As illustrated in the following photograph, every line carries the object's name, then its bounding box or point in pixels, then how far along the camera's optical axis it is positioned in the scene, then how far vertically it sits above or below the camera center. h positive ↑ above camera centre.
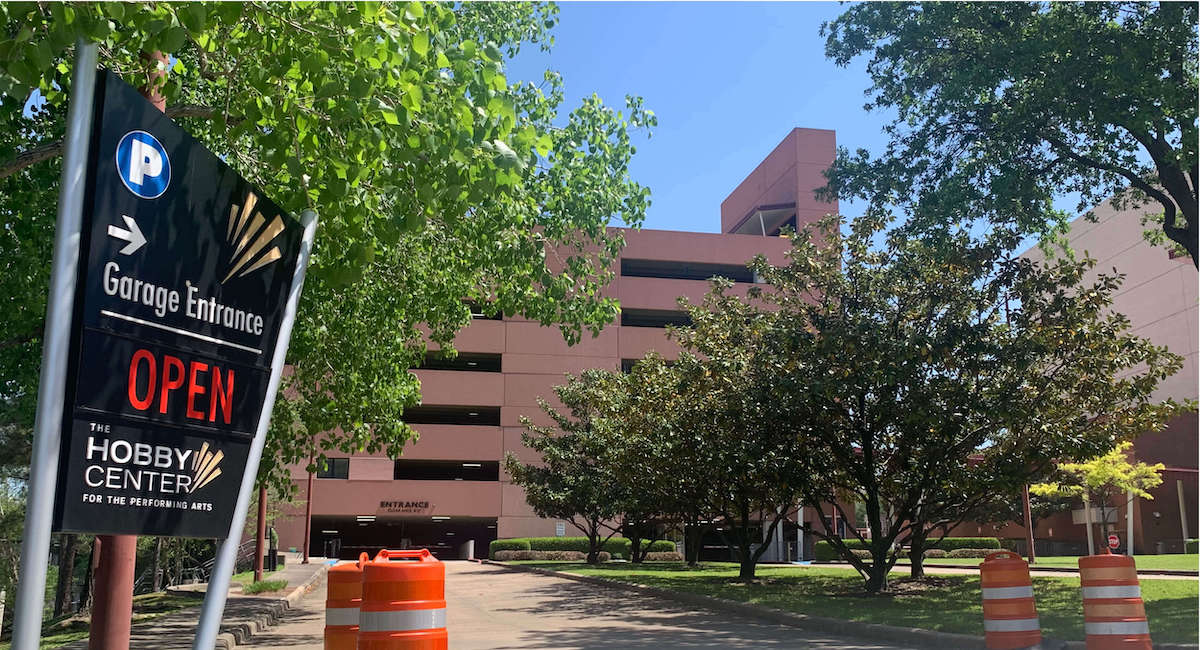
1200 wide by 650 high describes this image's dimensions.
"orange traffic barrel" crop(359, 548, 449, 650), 6.83 -0.60
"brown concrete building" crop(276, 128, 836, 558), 59.25 +6.63
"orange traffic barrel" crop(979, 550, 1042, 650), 10.47 -0.88
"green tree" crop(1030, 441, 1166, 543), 44.84 +1.90
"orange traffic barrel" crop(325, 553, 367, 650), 9.87 -0.87
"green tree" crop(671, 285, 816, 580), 20.23 +2.39
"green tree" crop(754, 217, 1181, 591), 18.09 +2.67
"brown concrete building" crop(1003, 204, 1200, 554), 55.50 +11.35
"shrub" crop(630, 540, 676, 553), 52.85 -1.51
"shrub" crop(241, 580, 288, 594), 22.48 -1.59
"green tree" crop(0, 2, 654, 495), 5.70 +2.68
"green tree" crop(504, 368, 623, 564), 38.16 +1.98
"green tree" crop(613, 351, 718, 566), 23.39 +1.79
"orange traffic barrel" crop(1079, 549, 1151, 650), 9.71 -0.83
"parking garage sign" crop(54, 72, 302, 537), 3.92 +0.75
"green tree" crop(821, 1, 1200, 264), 15.31 +6.62
